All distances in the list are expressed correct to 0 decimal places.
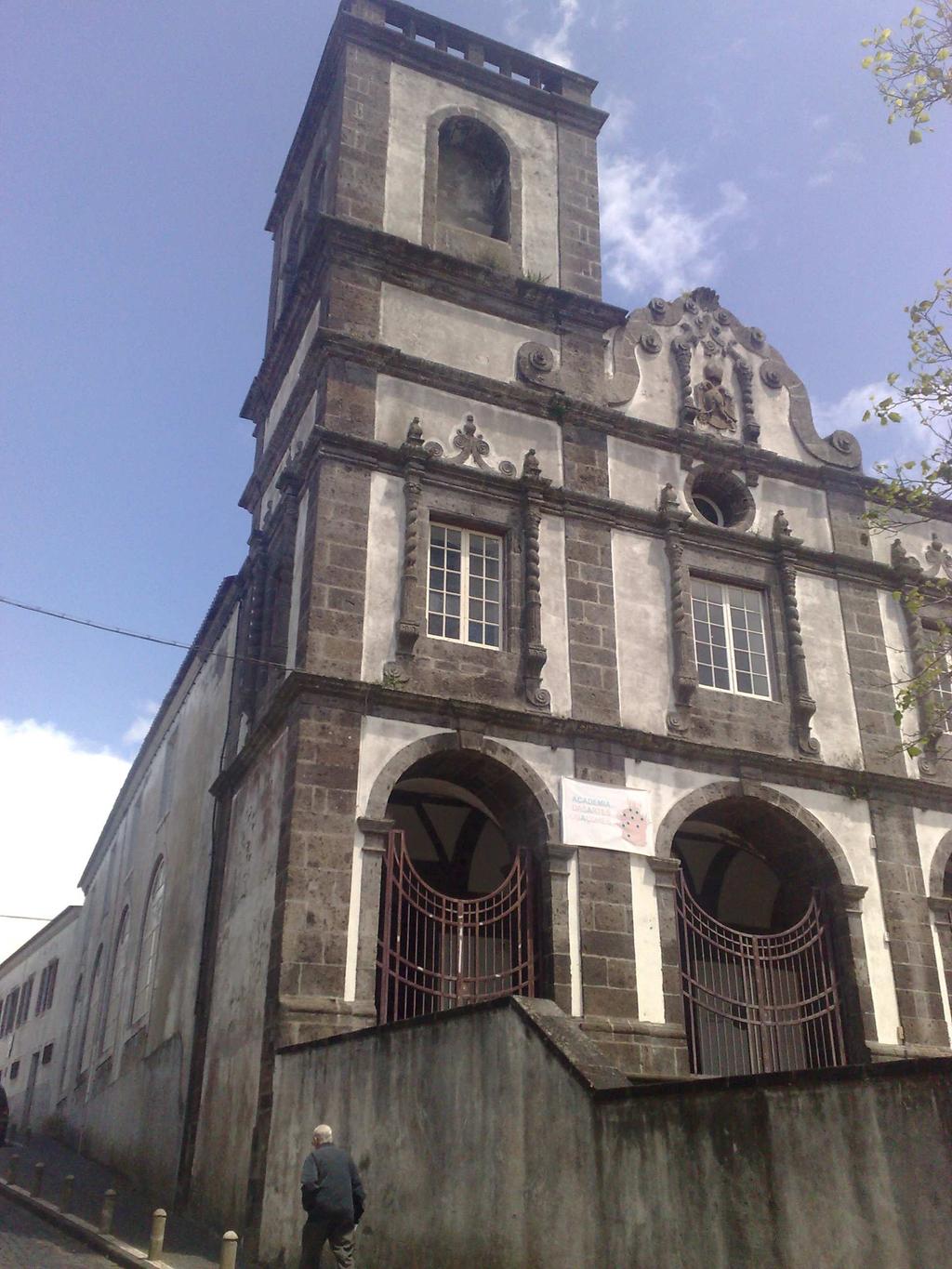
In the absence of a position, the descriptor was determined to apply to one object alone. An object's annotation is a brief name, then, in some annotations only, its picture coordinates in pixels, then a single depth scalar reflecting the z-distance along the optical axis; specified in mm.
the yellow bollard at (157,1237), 9516
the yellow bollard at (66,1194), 12461
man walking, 7820
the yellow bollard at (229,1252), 8578
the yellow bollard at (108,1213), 10883
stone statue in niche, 15789
